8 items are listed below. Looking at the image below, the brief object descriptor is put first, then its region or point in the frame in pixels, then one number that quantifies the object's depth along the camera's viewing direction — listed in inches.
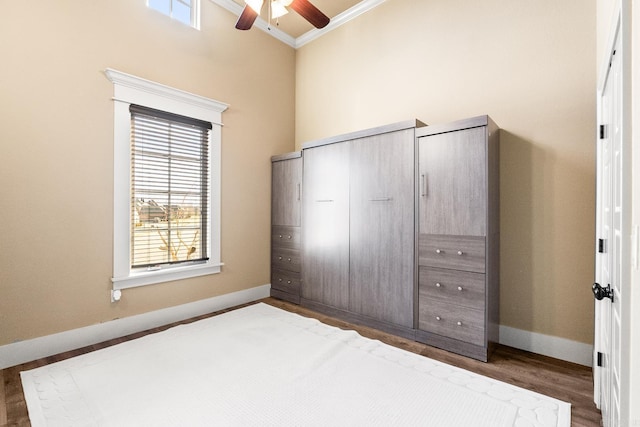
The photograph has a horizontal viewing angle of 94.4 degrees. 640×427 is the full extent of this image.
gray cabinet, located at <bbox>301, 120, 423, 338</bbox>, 109.2
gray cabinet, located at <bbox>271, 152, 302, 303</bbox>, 148.3
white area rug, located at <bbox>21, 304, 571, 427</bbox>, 65.4
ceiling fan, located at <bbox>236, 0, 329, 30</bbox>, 93.6
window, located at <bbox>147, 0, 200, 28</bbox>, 120.7
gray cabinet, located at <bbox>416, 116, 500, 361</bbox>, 91.8
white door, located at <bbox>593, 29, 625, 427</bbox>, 49.4
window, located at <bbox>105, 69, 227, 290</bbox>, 110.0
